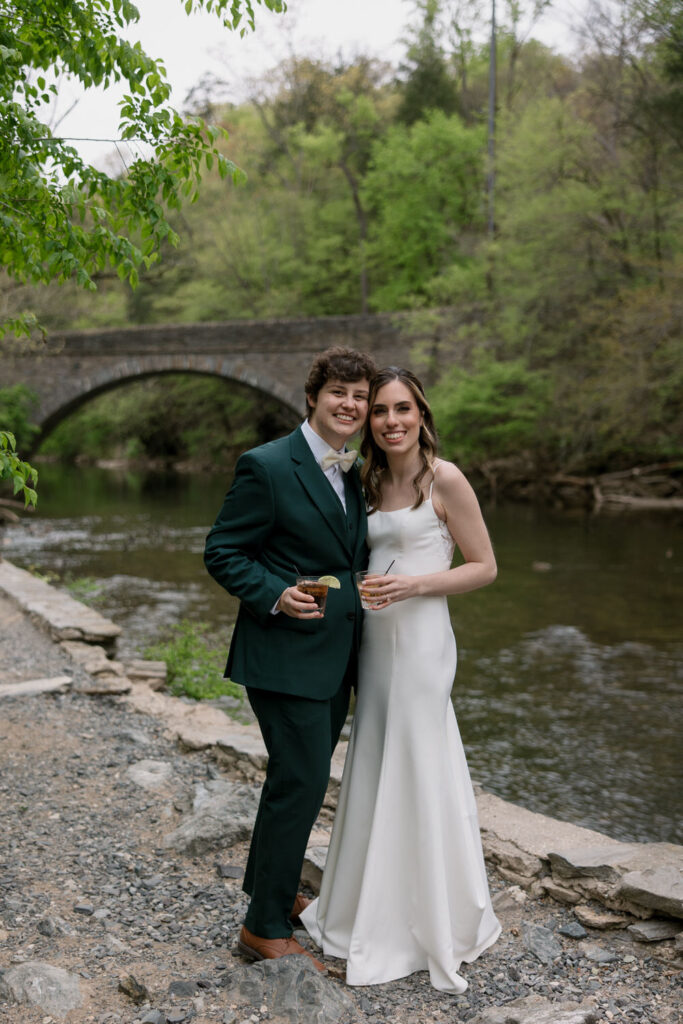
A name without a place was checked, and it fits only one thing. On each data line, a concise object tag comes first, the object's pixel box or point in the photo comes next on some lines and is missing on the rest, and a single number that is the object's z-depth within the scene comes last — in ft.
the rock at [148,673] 23.89
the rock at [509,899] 11.05
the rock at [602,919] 10.48
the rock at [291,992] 8.64
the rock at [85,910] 10.82
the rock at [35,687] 19.69
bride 9.40
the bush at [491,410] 76.43
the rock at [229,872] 11.90
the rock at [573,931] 10.42
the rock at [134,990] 8.95
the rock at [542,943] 10.00
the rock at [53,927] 10.20
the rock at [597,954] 9.89
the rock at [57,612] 25.69
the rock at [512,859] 11.65
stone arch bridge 91.91
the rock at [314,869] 11.25
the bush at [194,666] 24.14
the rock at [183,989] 9.09
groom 9.10
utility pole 88.39
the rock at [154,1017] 8.46
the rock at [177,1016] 8.59
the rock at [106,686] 20.43
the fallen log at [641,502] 69.56
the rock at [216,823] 12.56
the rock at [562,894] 11.05
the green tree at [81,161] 11.21
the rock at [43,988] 8.68
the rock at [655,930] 10.04
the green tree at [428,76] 111.65
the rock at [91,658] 22.32
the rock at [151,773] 15.10
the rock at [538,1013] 8.25
